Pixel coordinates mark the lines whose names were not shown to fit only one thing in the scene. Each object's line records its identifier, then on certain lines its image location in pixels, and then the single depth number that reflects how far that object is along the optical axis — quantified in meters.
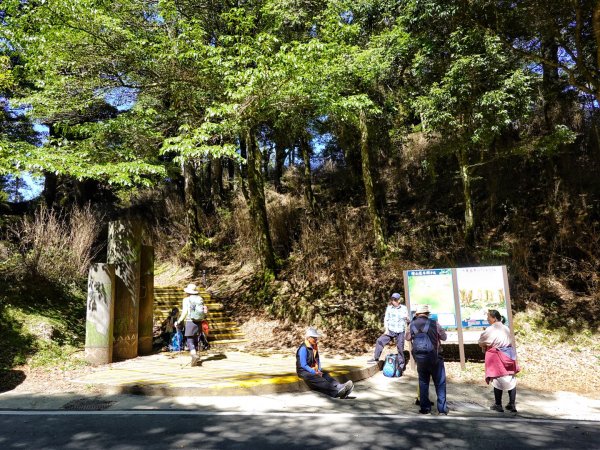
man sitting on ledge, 6.46
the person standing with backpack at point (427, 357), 5.50
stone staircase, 12.06
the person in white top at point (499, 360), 6.04
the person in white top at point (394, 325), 8.43
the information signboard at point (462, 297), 8.34
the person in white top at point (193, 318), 8.60
